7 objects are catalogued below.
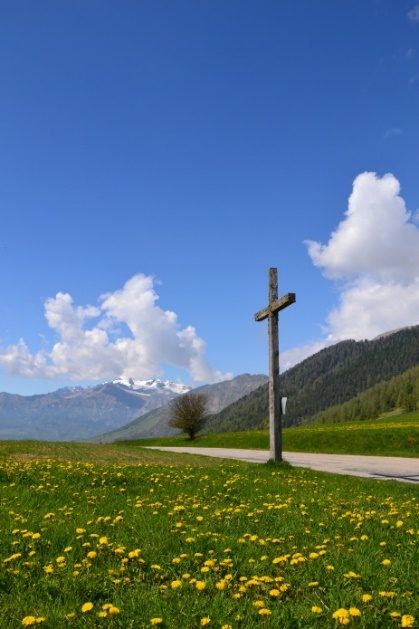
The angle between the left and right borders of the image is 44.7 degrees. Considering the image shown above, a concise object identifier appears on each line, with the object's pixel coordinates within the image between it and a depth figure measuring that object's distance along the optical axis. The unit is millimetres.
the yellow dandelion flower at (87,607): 4501
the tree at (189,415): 72250
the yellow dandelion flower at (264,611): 4477
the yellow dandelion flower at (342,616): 4281
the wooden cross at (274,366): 21141
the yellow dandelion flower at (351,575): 5547
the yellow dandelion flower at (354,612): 4387
